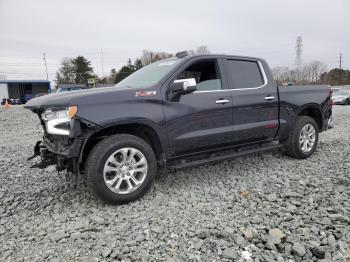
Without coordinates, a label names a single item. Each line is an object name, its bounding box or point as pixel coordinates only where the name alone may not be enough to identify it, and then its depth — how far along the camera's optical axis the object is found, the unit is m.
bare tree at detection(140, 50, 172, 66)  61.14
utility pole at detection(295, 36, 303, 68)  61.11
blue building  33.31
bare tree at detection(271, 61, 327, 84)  57.52
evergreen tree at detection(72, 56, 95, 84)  65.31
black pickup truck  3.29
